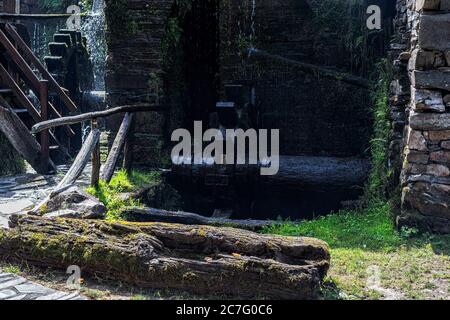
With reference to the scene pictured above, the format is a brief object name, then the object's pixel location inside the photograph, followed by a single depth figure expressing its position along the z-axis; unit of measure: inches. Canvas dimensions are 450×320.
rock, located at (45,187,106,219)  208.4
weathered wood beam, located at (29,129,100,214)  228.2
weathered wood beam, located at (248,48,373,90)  315.3
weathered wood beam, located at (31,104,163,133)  245.0
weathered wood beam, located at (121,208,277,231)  247.6
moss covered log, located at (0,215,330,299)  155.9
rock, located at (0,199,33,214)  239.6
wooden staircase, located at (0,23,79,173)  337.7
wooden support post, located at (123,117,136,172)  299.1
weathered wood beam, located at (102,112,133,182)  265.1
